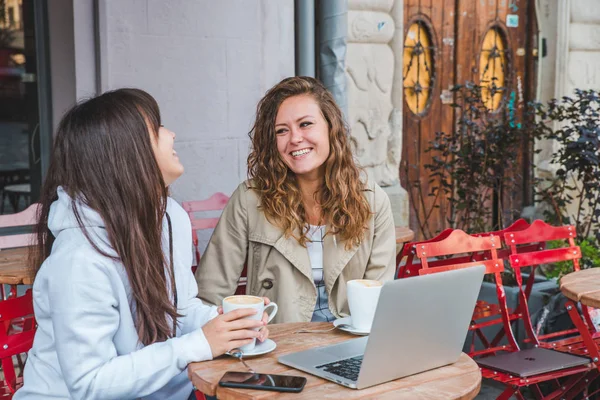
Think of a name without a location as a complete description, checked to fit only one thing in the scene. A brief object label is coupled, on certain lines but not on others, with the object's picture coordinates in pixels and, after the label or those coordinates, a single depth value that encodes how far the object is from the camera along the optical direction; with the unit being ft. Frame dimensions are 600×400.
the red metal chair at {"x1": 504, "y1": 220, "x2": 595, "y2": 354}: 12.28
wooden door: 21.83
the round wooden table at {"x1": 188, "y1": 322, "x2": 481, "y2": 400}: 6.01
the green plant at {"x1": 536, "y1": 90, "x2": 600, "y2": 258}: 16.79
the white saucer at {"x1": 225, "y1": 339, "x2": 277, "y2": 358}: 6.81
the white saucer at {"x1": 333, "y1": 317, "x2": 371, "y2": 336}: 7.48
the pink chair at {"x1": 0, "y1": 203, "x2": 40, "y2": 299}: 13.01
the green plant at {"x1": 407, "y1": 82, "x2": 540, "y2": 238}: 18.33
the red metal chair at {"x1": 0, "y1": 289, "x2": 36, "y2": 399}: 7.98
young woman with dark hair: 6.23
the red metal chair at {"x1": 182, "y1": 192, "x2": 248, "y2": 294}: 14.35
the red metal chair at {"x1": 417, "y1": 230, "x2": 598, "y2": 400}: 10.73
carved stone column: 18.75
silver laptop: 5.91
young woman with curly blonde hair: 9.48
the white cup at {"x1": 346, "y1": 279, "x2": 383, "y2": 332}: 7.18
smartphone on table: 6.04
